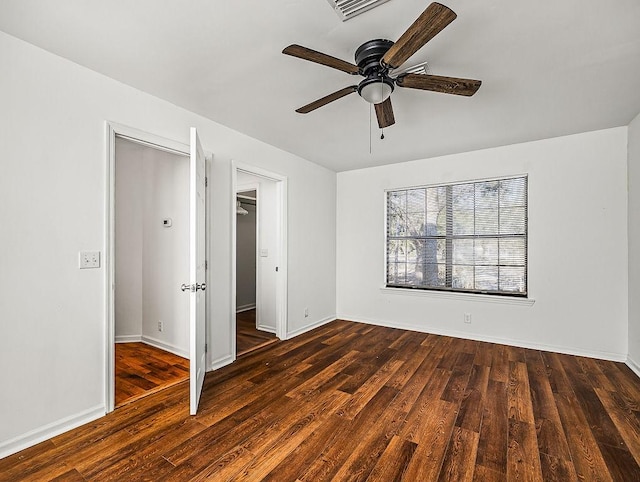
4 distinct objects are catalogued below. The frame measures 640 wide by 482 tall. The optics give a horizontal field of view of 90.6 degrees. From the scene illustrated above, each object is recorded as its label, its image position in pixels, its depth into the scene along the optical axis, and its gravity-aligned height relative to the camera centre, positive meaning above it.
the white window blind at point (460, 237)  3.88 +0.04
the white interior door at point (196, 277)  2.24 -0.27
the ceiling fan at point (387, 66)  1.45 +0.96
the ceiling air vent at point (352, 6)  1.57 +1.18
